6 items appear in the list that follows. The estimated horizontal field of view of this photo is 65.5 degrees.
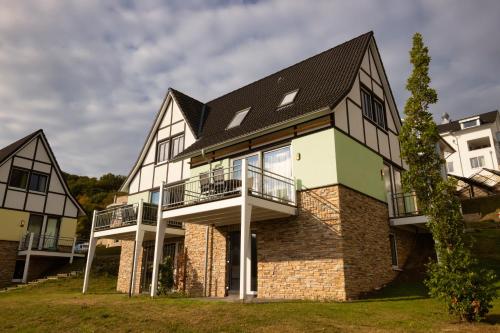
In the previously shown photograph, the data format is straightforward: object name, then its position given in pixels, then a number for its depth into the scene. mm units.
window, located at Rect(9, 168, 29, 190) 27766
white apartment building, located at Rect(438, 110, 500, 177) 48988
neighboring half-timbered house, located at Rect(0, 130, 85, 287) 26391
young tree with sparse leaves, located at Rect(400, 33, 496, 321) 8852
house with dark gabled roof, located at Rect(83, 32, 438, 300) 13398
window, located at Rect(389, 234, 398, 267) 16500
